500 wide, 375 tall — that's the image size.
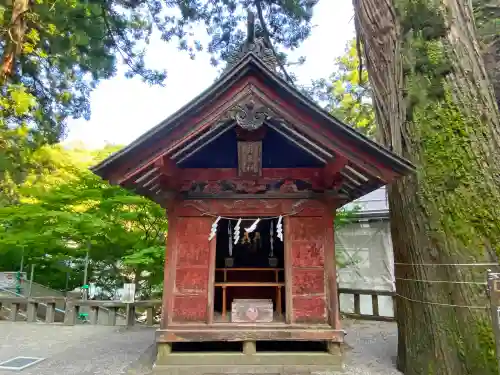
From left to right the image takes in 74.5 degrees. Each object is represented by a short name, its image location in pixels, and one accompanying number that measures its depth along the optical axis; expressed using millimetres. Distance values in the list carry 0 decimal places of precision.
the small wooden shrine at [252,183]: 4176
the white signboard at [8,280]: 12164
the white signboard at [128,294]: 8359
